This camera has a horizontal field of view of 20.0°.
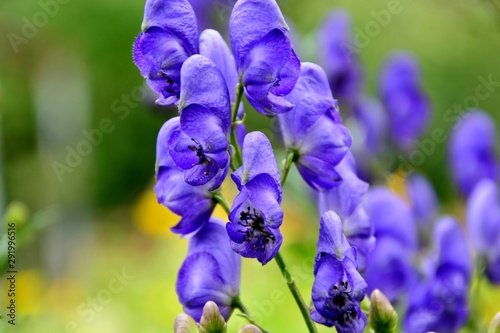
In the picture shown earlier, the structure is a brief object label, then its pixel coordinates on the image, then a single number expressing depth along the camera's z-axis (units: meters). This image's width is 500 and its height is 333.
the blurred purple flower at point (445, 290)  0.51
